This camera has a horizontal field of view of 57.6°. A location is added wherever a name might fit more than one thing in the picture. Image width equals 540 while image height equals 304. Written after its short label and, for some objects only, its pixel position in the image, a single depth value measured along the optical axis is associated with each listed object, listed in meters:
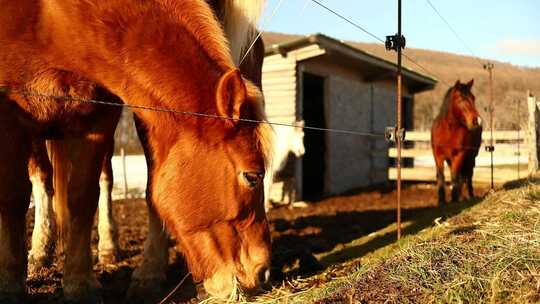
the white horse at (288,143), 9.84
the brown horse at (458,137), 8.52
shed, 10.53
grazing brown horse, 2.80
